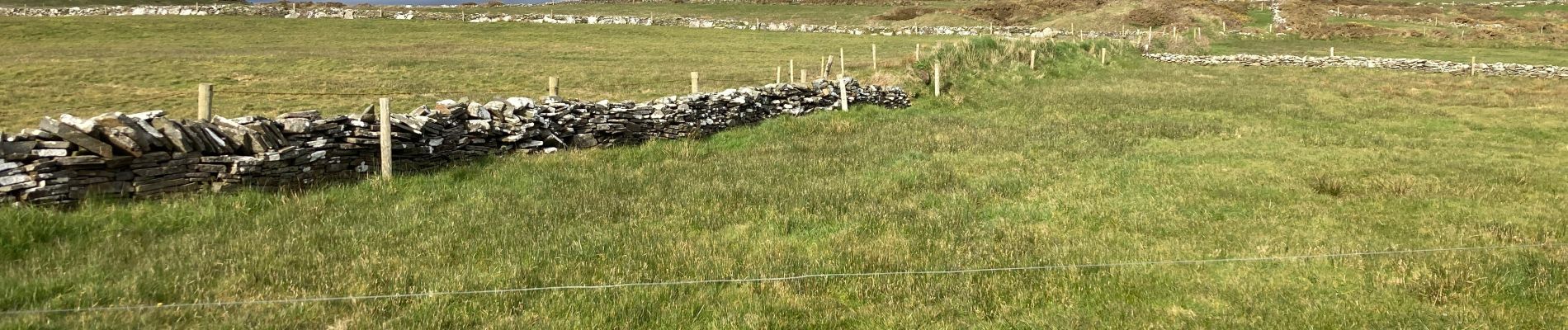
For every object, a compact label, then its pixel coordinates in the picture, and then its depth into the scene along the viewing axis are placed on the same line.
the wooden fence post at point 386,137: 9.70
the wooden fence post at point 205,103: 9.94
